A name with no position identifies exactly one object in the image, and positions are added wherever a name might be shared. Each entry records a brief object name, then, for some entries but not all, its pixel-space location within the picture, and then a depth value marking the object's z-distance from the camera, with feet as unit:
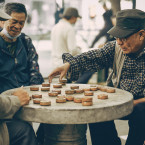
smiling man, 10.48
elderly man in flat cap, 9.16
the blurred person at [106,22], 24.72
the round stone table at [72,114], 6.79
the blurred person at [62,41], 17.08
